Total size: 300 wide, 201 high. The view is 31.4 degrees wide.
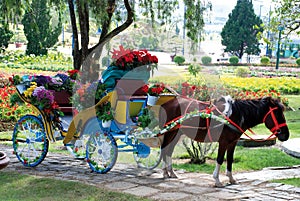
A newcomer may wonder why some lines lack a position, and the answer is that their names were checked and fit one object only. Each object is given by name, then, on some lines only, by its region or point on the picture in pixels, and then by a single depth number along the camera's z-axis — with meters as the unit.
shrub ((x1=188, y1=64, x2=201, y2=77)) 15.17
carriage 8.10
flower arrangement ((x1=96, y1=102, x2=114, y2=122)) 8.02
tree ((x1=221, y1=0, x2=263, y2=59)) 51.94
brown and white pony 7.39
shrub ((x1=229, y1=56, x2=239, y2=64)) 46.12
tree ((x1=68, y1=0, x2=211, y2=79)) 10.78
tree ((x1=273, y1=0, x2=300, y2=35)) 16.44
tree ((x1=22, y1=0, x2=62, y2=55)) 34.66
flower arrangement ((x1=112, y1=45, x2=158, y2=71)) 8.17
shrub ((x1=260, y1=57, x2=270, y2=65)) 47.07
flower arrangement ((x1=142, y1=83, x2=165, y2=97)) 7.98
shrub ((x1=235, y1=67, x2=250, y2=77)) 29.91
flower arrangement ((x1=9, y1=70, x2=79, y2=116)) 8.55
